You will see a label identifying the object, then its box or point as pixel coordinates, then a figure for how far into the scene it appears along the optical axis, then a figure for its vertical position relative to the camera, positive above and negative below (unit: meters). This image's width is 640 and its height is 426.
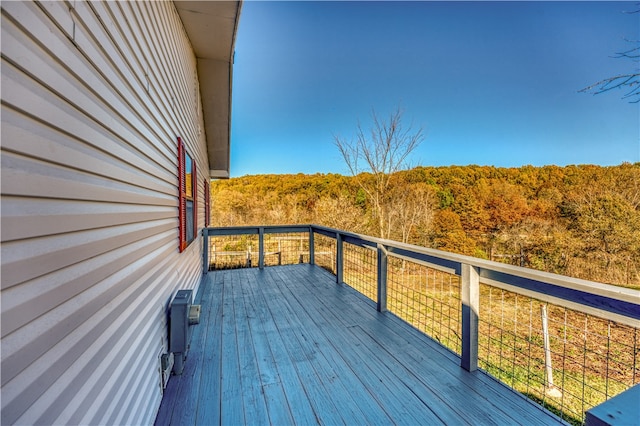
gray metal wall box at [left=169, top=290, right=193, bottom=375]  2.17 -0.98
